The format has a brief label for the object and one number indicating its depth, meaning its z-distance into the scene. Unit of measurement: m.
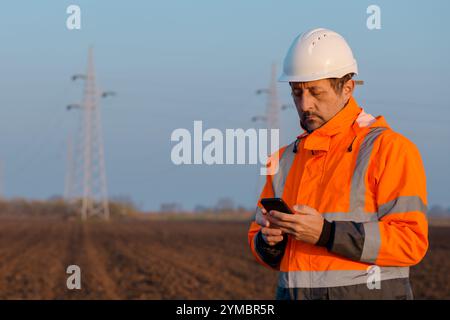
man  3.53
